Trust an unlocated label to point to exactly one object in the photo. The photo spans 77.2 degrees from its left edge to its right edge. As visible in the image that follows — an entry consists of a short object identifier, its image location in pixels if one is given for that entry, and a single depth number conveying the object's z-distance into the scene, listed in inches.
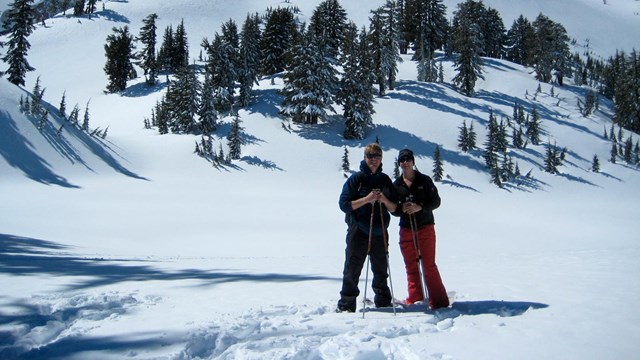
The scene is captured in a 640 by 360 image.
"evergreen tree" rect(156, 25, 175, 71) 2309.3
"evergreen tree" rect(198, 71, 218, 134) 1401.3
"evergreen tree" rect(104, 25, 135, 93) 2123.5
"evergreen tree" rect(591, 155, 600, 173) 1290.6
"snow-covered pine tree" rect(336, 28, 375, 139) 1402.6
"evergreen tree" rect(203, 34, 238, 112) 1546.5
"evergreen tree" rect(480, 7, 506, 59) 2615.7
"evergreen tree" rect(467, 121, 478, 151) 1357.0
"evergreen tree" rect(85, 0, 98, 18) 3334.2
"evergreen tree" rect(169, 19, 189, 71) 2359.7
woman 209.6
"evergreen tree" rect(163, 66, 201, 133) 1390.3
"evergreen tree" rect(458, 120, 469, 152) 1355.8
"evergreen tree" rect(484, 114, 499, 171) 1201.0
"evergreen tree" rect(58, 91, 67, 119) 1153.4
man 215.6
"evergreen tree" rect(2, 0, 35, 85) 1413.6
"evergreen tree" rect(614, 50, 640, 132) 1659.7
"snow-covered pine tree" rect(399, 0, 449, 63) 2160.4
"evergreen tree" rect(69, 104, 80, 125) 1175.3
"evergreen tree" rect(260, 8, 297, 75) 1990.7
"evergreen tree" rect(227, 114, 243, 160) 1262.3
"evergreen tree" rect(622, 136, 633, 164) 1381.6
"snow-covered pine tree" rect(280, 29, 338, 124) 1422.2
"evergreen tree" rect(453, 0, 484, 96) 1741.0
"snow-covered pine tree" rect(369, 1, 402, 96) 1658.5
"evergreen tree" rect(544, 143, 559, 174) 1250.1
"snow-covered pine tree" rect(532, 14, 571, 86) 1985.7
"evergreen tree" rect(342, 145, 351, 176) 1212.8
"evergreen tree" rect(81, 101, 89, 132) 1189.9
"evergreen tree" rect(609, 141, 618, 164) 1360.7
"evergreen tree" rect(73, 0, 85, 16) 3221.0
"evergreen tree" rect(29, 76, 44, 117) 1051.3
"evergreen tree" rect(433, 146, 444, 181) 1178.6
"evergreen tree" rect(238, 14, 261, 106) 1596.9
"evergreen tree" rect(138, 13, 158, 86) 2164.1
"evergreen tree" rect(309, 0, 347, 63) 2080.5
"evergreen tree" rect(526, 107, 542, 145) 1443.2
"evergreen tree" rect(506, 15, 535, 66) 2748.5
